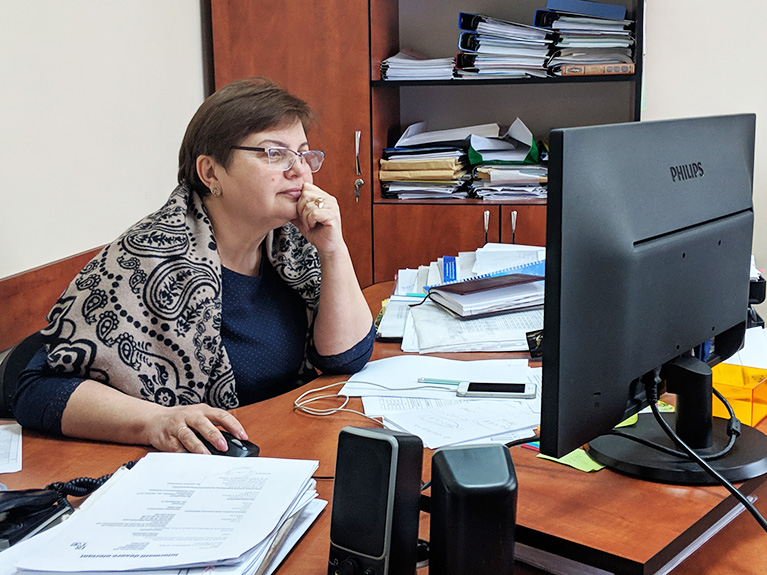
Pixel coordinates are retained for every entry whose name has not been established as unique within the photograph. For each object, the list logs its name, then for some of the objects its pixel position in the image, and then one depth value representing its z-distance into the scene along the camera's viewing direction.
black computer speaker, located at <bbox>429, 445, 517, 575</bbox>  0.73
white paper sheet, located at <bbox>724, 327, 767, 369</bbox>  1.26
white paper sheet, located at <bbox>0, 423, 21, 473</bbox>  1.21
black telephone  0.94
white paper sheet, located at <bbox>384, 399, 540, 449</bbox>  1.22
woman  1.39
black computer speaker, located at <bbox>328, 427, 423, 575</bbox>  0.77
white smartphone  1.39
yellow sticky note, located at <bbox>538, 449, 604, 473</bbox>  1.06
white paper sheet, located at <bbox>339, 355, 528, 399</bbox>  1.44
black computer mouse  1.17
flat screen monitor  0.86
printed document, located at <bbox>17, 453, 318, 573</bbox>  0.85
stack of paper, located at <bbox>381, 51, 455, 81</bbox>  3.02
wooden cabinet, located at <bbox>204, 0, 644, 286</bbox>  2.99
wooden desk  0.89
